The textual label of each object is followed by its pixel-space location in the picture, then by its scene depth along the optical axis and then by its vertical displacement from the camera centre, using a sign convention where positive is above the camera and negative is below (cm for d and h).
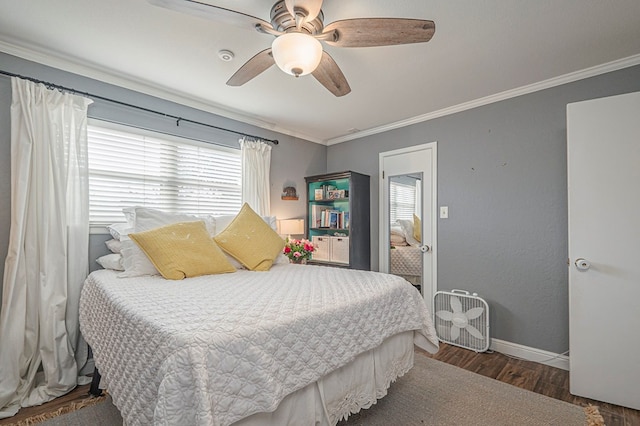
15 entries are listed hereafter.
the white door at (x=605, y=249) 197 -23
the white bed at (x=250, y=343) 99 -54
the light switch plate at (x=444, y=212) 321 +3
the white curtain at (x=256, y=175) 344 +47
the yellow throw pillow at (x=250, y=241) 252 -23
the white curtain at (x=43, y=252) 199 -27
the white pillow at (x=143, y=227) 212 -10
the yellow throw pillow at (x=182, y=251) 208 -26
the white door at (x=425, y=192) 331 +26
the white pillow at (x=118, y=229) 235 -12
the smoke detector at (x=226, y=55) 217 +118
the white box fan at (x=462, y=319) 282 -102
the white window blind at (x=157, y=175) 251 +39
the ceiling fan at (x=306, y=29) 143 +96
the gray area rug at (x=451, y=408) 176 -122
